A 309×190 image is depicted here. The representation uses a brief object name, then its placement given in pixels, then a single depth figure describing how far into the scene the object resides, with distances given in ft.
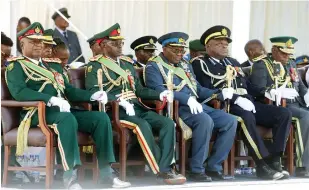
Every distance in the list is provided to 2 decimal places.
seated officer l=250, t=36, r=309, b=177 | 51.01
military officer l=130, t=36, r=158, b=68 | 52.11
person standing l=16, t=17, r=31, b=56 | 54.90
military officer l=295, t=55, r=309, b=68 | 61.26
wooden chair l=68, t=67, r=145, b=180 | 43.98
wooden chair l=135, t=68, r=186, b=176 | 46.26
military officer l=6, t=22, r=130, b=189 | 41.63
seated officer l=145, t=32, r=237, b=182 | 46.39
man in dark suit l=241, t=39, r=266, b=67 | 57.82
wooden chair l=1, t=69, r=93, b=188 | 41.42
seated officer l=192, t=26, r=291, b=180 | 48.44
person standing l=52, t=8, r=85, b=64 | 58.23
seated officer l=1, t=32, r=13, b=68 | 46.78
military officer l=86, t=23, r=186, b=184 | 44.73
